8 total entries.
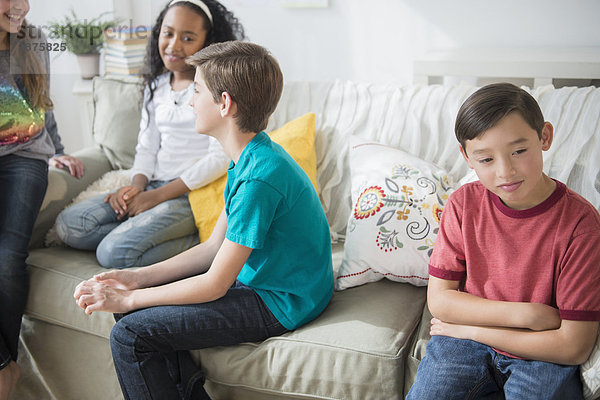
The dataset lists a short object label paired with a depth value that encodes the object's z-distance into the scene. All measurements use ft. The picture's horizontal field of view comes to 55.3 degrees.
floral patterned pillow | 4.54
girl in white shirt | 5.19
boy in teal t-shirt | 3.86
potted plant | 7.80
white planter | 7.97
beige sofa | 3.90
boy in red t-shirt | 3.27
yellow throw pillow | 5.35
